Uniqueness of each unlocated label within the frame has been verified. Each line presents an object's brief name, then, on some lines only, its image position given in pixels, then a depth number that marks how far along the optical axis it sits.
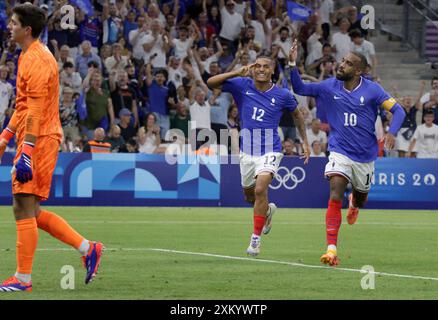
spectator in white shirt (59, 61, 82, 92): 27.52
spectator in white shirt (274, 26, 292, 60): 30.67
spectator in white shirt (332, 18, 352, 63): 31.19
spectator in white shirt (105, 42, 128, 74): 28.69
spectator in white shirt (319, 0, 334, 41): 32.47
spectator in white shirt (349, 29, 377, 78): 30.67
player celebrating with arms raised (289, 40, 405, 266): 14.90
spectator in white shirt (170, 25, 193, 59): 29.89
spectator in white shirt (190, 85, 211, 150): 27.97
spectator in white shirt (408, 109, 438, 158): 28.53
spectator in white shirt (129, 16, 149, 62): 29.42
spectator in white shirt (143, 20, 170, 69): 29.33
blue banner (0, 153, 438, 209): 25.83
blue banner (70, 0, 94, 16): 28.61
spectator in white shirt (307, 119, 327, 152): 28.81
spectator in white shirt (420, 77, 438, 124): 29.42
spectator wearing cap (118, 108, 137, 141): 27.80
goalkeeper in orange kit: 10.77
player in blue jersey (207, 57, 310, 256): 15.69
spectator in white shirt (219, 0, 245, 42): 31.23
